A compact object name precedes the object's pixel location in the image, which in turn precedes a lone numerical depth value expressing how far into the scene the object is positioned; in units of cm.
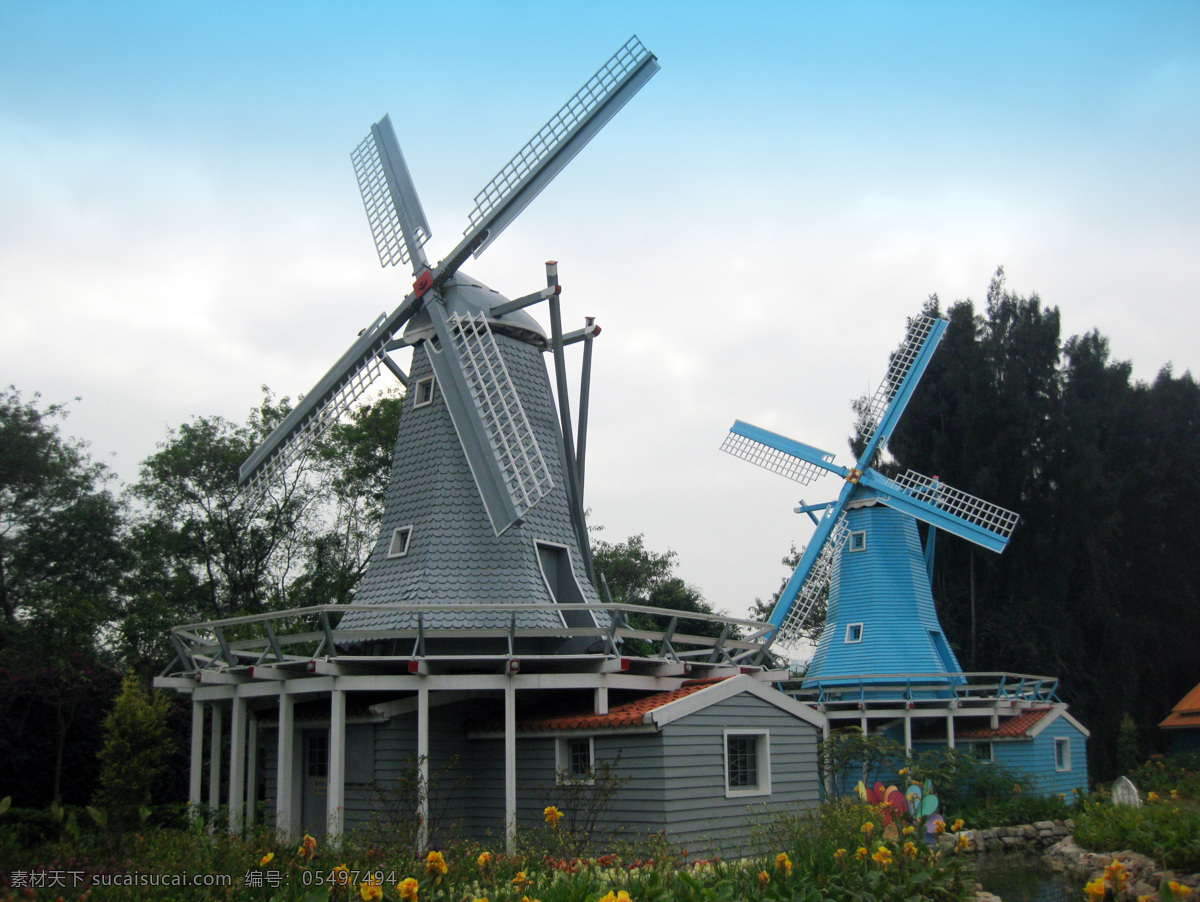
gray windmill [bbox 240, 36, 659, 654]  1380
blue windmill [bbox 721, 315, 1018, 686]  2198
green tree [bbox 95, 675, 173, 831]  1551
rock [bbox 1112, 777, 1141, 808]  1531
